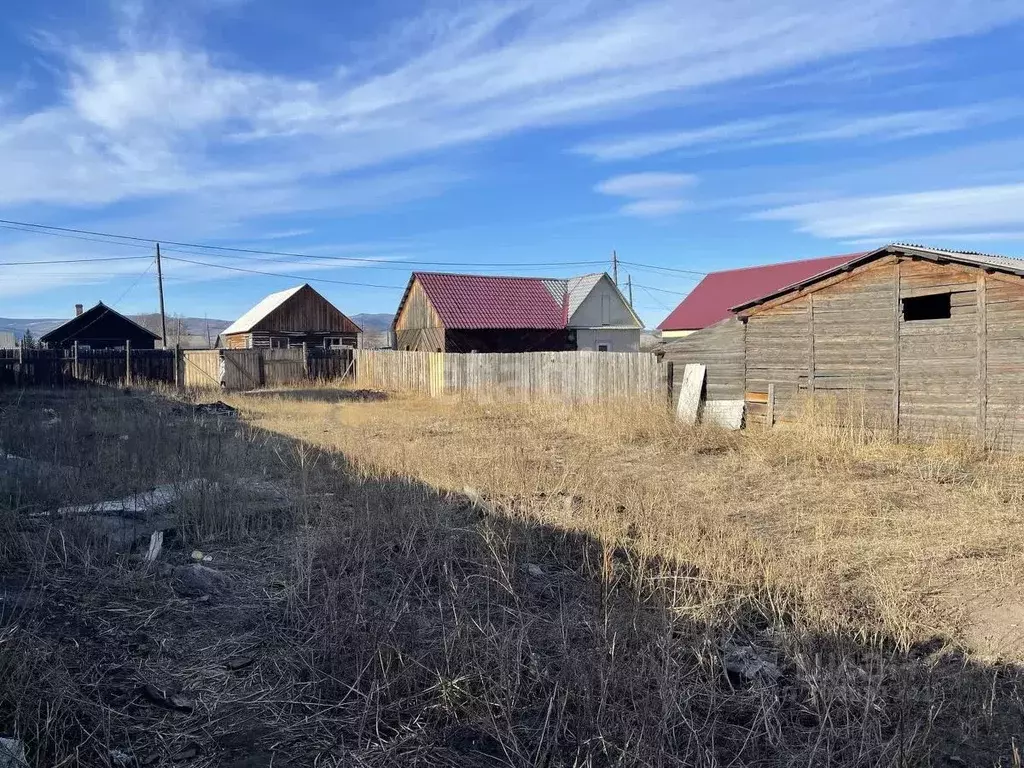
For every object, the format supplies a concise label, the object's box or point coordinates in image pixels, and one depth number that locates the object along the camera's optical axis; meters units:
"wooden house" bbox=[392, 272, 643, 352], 28.97
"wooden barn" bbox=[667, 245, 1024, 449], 10.67
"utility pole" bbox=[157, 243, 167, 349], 40.41
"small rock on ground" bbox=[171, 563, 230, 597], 4.53
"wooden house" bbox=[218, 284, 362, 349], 38.41
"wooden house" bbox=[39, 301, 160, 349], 35.81
